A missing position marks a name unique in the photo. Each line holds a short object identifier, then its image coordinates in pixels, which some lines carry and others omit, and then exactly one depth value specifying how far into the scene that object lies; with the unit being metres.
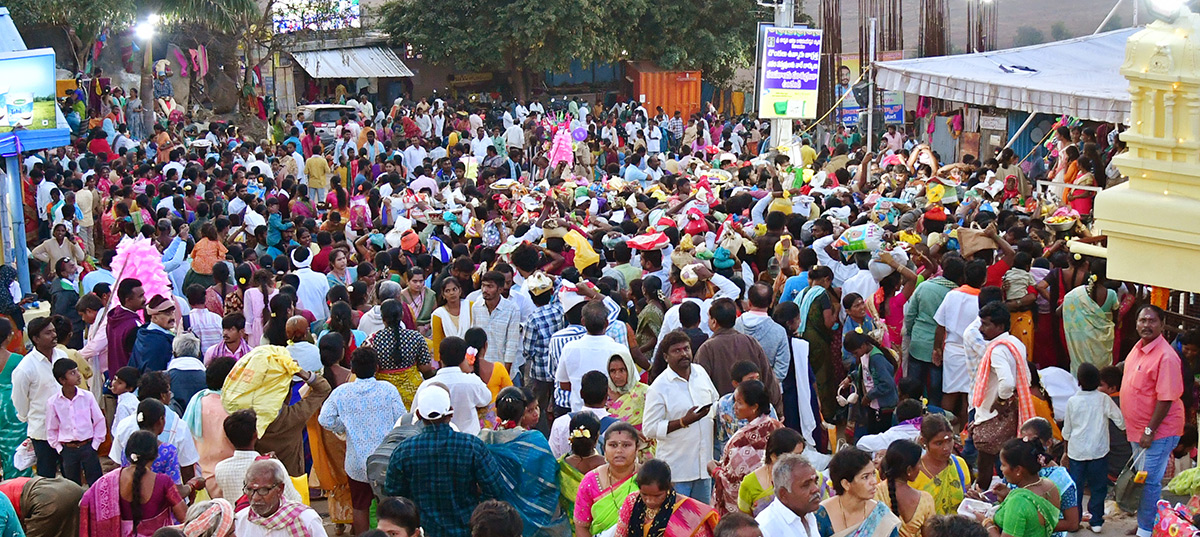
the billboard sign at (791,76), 20.16
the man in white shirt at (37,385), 7.38
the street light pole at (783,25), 21.20
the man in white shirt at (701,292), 8.05
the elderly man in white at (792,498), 4.87
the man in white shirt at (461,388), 6.76
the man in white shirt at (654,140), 24.41
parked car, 27.11
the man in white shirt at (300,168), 18.69
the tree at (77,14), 24.14
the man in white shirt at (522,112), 27.21
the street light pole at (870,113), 20.08
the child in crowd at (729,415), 6.36
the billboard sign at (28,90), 13.55
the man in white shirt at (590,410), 6.38
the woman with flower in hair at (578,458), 5.83
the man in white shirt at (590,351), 7.20
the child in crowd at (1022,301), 8.62
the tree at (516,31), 30.34
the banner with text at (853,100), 22.25
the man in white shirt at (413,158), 19.77
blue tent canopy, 13.16
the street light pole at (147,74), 24.42
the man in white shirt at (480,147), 21.03
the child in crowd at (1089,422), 7.17
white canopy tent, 14.02
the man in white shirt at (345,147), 19.57
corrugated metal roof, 33.41
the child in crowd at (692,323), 7.61
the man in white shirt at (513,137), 22.77
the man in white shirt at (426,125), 25.78
